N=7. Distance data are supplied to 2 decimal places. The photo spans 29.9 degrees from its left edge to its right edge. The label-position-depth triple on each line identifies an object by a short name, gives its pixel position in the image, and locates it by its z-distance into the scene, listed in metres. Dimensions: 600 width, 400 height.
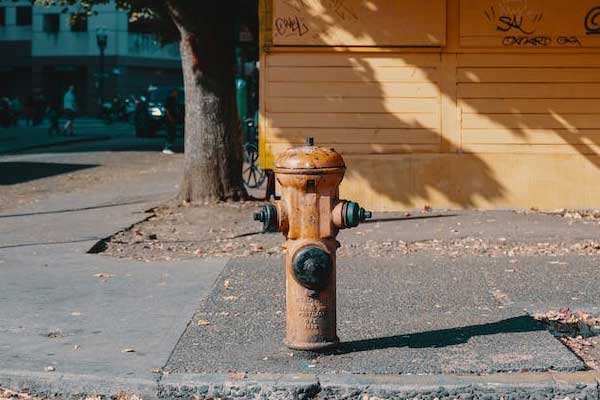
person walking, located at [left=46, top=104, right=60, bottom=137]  39.44
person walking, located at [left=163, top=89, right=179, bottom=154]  27.72
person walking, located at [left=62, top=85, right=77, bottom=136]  38.59
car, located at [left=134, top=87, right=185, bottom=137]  38.38
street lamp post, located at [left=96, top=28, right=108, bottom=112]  57.38
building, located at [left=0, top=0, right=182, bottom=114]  69.62
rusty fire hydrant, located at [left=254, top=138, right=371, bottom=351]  6.40
